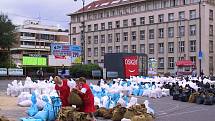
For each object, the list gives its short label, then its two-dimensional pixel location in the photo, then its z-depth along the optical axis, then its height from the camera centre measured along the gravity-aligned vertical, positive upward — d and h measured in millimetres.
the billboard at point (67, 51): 33950 +1140
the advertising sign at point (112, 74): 30115 -1498
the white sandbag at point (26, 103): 12653 -1883
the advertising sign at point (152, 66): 29794 -617
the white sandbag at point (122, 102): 10598 -1553
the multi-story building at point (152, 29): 55680 +6679
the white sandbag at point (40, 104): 10356 -1583
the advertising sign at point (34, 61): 33980 -105
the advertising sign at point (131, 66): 29469 -609
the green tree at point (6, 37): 38883 +3095
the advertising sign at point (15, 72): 32715 -1347
